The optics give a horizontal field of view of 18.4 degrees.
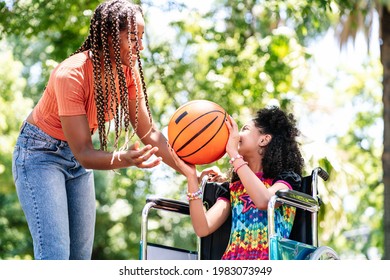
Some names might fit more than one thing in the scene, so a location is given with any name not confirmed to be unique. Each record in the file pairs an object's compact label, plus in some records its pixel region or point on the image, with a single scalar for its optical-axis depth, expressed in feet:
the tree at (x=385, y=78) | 36.08
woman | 17.50
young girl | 18.72
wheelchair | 17.61
